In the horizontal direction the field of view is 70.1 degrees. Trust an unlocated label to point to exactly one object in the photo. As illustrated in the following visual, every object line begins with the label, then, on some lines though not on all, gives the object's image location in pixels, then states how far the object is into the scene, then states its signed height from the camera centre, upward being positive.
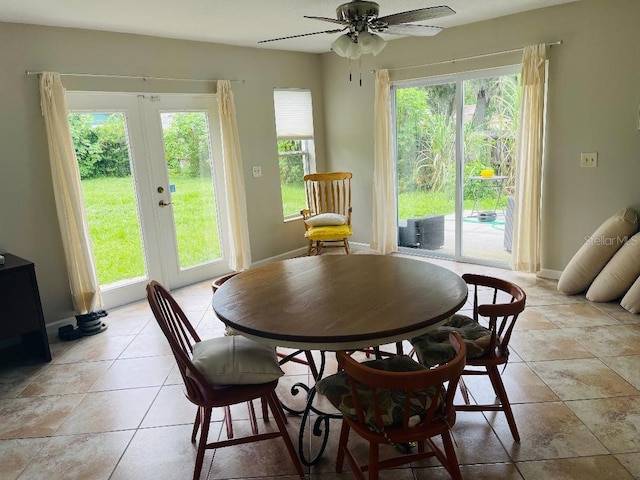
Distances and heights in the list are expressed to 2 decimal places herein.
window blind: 5.44 +0.62
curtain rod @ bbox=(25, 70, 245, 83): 3.60 +0.88
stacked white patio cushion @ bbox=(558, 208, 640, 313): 3.62 -0.98
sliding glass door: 4.64 -0.08
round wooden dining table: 1.75 -0.62
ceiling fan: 2.62 +0.81
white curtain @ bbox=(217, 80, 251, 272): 4.71 -0.14
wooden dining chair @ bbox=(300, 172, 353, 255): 5.13 -0.44
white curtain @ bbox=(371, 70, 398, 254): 5.17 -0.18
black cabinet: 3.11 -0.82
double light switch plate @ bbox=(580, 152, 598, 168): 4.00 -0.12
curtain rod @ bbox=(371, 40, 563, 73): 4.03 +0.95
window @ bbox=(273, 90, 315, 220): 5.48 +0.27
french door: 4.04 -0.11
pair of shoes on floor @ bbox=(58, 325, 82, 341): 3.71 -1.23
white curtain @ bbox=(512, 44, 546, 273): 4.11 -0.12
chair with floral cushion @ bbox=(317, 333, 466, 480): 1.50 -0.89
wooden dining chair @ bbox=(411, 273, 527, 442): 2.02 -0.87
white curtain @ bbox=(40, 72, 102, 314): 3.58 -0.15
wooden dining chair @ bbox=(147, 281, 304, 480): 1.89 -0.86
